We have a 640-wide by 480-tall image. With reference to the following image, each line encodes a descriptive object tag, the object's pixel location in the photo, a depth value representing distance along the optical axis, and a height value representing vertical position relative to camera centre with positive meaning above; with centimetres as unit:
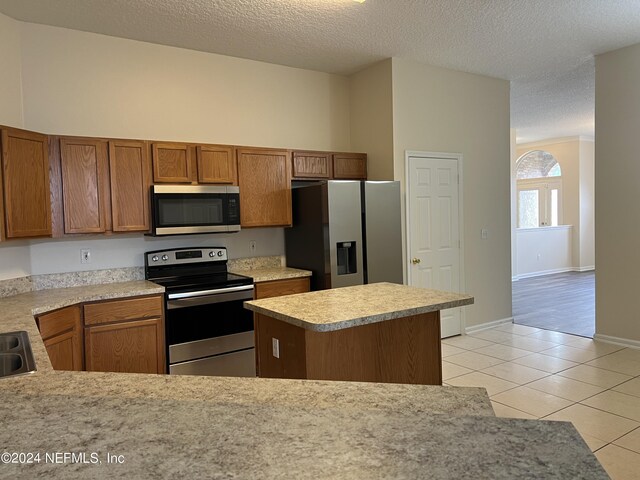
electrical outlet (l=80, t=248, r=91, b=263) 391 -24
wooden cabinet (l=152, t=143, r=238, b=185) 391 +49
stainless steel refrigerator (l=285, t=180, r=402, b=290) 425 -13
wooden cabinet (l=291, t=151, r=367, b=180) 466 +54
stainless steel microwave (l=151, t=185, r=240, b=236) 387 +11
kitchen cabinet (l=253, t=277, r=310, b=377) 411 -59
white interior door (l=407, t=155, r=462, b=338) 498 -12
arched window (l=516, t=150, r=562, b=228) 1095 +55
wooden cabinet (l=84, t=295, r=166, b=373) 339 -81
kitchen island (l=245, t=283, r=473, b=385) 246 -65
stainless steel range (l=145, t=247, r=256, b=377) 370 -76
